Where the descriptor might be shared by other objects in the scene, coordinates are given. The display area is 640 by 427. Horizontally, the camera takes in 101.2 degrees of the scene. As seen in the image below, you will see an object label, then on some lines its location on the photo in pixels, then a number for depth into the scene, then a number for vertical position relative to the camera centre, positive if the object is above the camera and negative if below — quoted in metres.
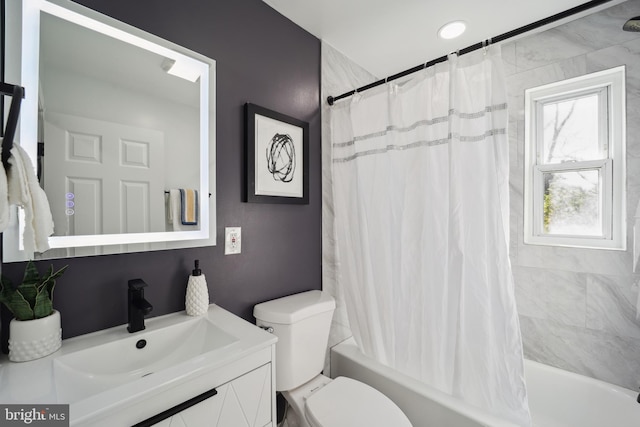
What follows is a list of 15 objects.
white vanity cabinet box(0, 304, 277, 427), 0.64 -0.48
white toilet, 1.15 -0.87
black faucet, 0.95 -0.34
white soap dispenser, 1.12 -0.36
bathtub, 1.24 -1.02
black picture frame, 1.39 +0.32
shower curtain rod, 0.97 +0.75
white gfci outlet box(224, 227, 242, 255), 1.31 -0.14
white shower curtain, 1.13 -0.09
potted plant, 0.76 -0.31
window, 1.61 +0.33
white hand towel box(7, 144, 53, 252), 0.62 +0.03
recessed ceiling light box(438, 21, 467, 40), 1.66 +1.19
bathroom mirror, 0.88 +0.32
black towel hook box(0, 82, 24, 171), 0.57 +0.22
